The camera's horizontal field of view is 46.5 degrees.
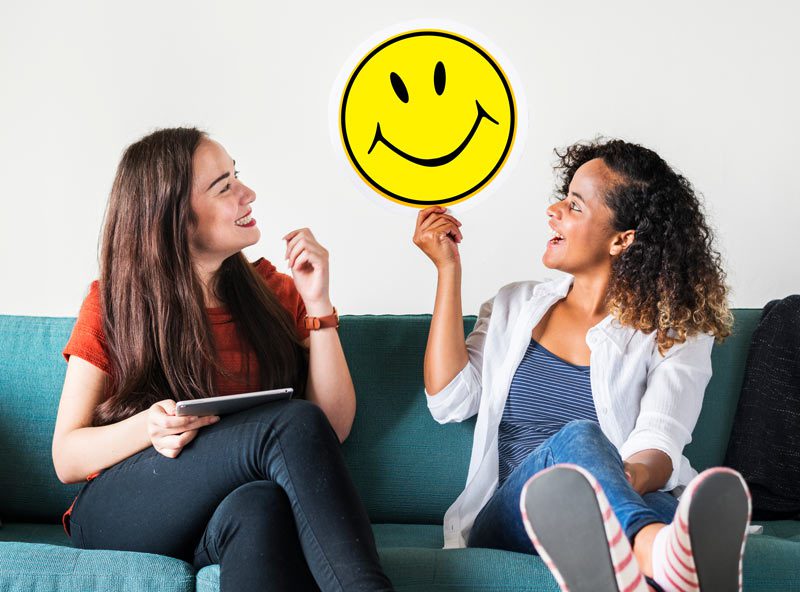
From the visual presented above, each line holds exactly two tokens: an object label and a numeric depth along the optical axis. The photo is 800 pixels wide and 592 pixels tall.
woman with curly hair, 1.91
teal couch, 2.15
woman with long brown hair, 1.53
